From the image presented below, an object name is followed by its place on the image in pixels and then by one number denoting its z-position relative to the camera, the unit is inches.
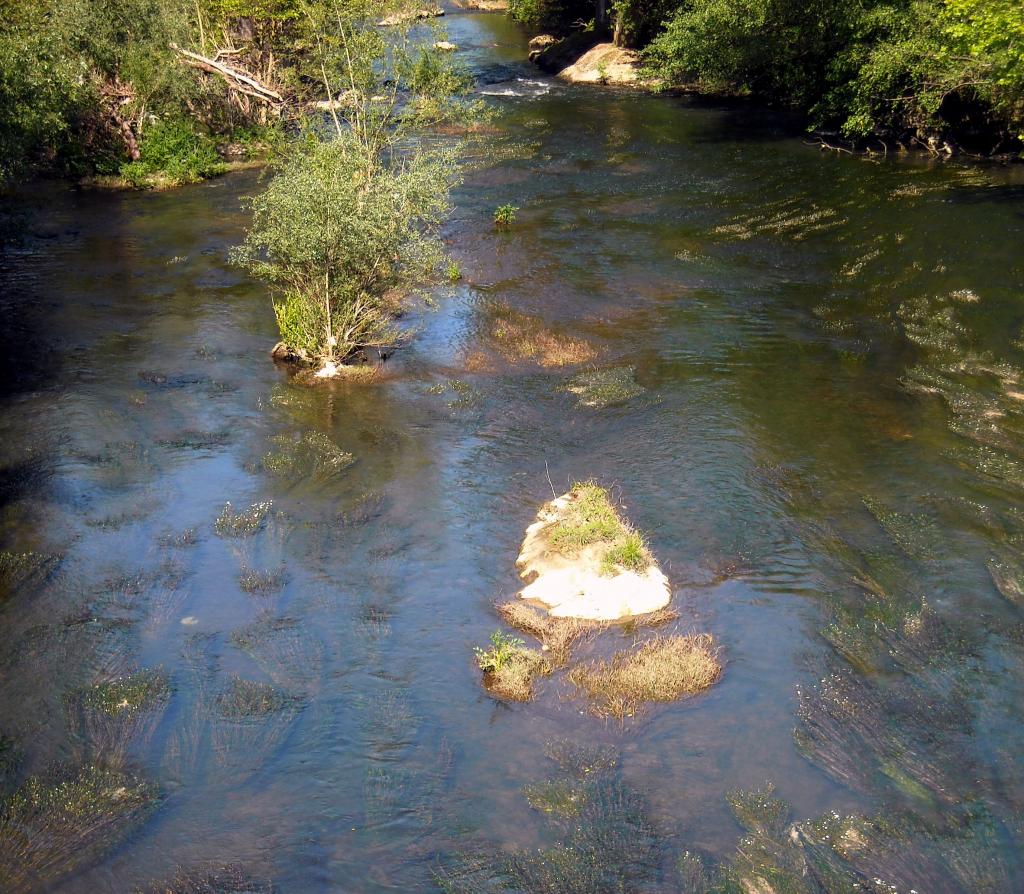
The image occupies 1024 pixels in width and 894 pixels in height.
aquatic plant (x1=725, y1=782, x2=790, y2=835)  469.4
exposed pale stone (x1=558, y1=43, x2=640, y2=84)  2217.0
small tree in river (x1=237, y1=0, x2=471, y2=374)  933.2
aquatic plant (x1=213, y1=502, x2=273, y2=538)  722.8
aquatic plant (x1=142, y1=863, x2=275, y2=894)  443.2
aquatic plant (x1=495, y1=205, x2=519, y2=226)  1364.9
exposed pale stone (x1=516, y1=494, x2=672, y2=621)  622.5
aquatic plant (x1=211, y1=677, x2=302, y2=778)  519.5
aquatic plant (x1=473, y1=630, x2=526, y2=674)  571.2
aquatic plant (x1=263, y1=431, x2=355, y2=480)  805.9
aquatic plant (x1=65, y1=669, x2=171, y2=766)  528.7
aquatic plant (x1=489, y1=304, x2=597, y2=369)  1000.9
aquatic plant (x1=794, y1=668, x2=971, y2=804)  496.4
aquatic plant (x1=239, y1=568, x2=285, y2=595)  656.4
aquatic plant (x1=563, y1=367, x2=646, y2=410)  909.2
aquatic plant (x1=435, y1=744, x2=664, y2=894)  443.8
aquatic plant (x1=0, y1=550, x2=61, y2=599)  663.8
